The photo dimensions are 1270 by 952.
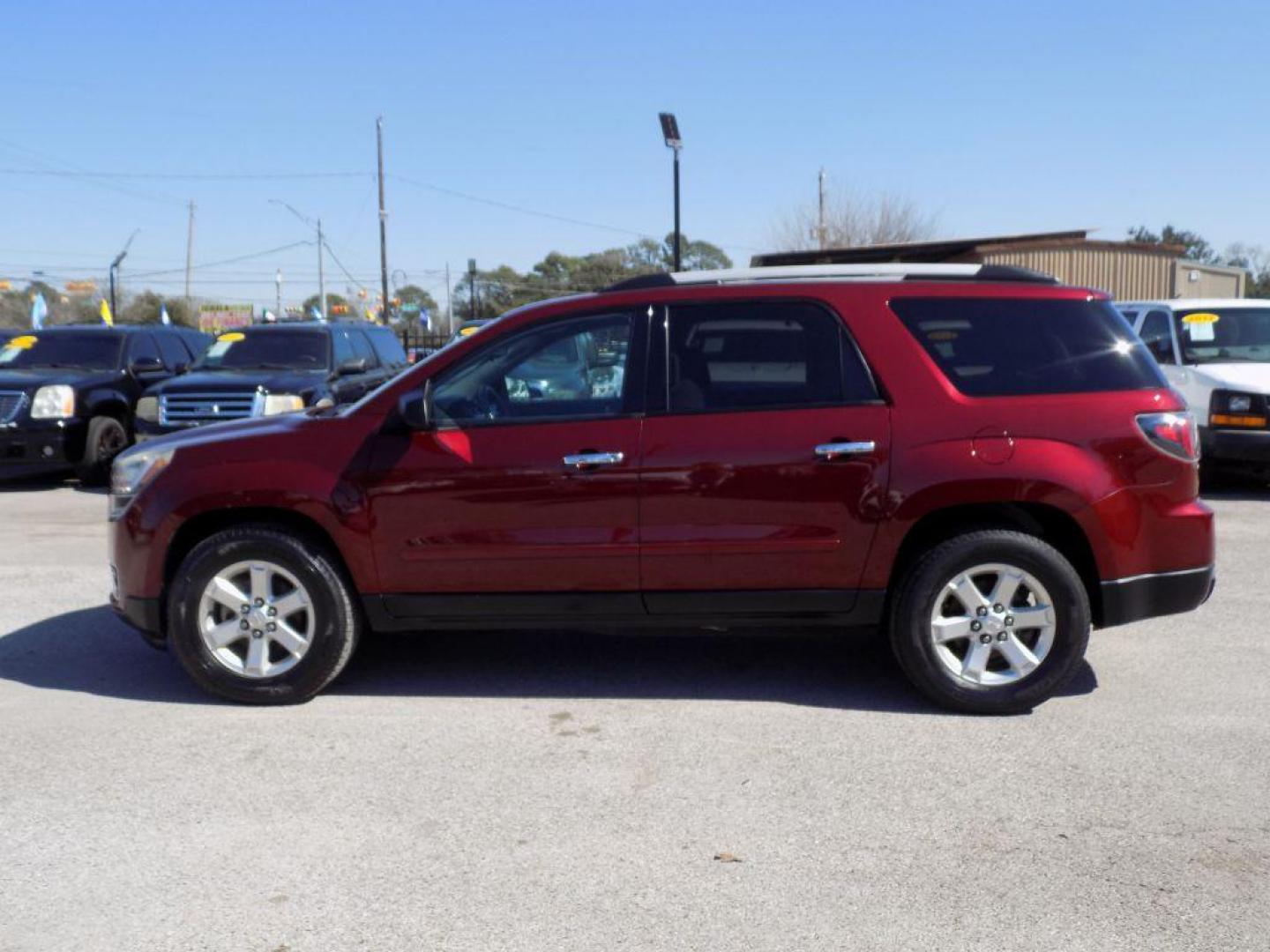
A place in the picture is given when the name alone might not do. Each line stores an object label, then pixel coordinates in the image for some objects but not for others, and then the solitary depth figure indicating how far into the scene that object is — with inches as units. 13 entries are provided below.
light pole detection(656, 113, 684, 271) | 843.4
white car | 434.6
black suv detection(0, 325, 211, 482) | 500.4
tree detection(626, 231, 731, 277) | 2906.0
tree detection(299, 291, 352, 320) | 3622.5
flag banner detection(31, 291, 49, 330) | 1299.0
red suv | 205.9
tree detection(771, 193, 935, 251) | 1808.6
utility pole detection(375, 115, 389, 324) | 1909.4
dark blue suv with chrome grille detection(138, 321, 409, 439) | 483.8
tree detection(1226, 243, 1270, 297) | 2608.3
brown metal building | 1106.1
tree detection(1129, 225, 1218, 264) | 3270.2
